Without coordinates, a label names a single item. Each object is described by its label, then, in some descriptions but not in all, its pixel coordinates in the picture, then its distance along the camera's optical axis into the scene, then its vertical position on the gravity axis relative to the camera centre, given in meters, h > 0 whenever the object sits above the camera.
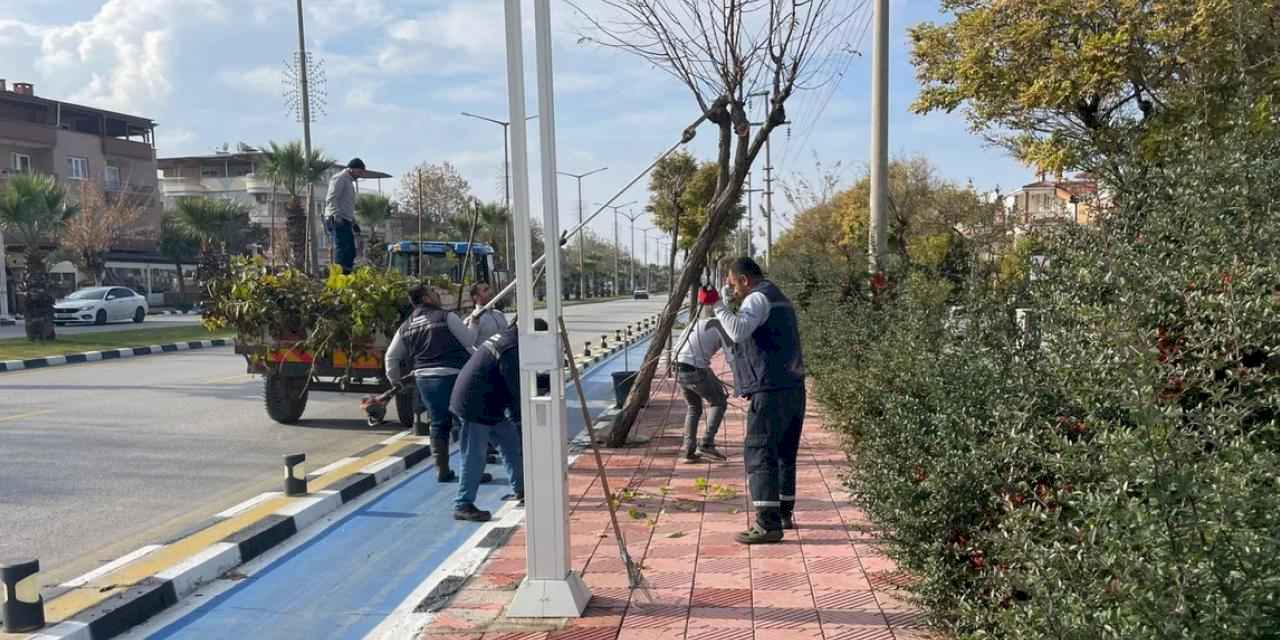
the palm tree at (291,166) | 27.20 +3.97
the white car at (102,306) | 28.66 -0.01
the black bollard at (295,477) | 6.93 -1.31
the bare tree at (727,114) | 8.18 +1.57
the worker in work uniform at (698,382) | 7.82 -0.78
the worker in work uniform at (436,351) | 7.43 -0.43
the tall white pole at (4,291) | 34.23 +0.64
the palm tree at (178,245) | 45.09 +2.85
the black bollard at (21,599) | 4.31 -1.35
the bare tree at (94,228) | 35.78 +3.01
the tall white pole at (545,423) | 4.18 -0.60
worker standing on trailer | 10.80 +1.04
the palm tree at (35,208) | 28.34 +3.12
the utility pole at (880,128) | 12.43 +2.11
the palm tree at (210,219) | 39.09 +3.58
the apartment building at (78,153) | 40.88 +7.32
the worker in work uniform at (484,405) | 6.30 -0.75
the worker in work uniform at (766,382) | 5.43 -0.56
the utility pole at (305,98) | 20.83 +4.60
